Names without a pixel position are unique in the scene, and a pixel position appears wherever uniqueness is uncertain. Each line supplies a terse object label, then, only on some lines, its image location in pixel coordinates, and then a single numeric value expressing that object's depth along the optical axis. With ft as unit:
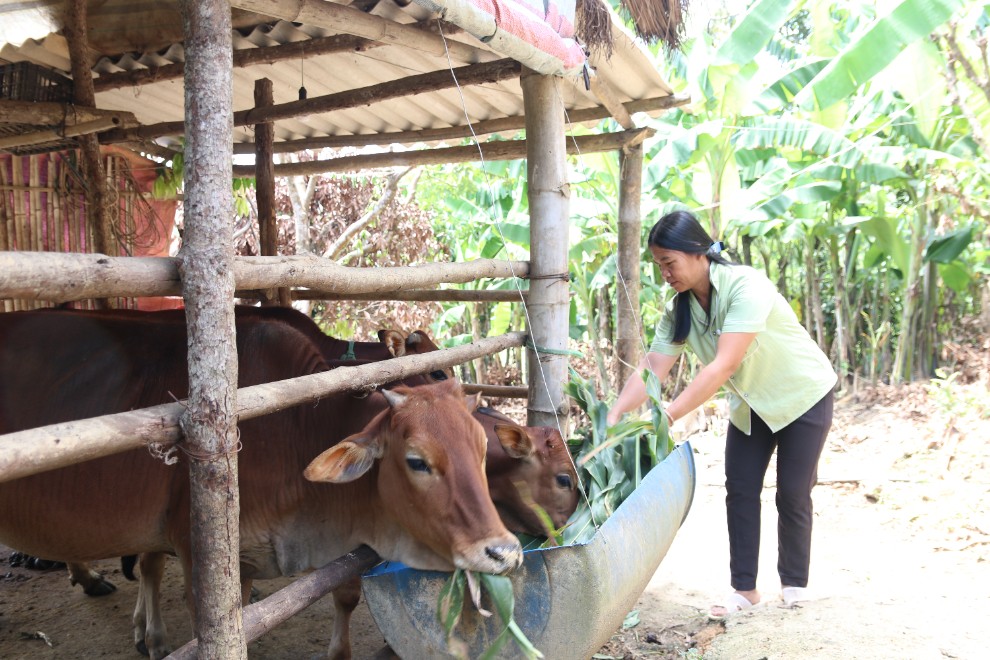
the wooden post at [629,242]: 18.72
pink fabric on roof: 10.21
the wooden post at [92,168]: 14.30
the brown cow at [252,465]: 9.00
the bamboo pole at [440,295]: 16.16
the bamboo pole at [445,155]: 17.13
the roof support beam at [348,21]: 9.58
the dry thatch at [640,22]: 13.60
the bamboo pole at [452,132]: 17.84
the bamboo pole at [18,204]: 20.07
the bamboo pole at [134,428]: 5.57
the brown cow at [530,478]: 10.91
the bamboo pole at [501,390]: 17.40
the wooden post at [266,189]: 17.76
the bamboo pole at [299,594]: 7.73
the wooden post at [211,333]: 6.96
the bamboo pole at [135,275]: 5.87
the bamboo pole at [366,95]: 13.28
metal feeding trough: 8.13
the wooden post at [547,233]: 13.09
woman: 12.35
